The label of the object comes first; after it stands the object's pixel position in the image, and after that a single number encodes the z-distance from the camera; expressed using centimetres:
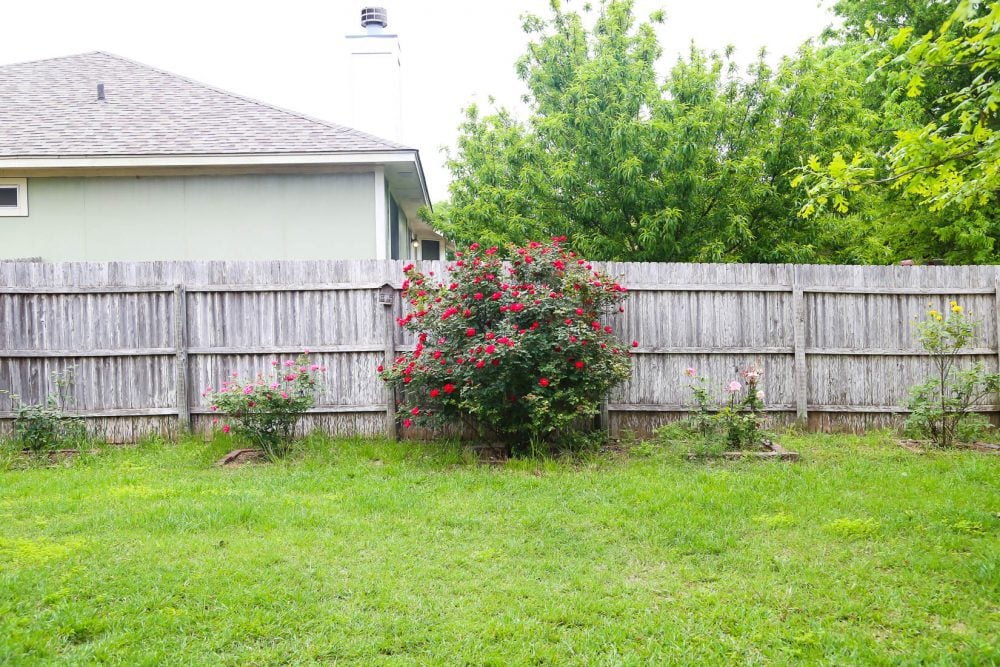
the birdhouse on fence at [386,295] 753
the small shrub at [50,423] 702
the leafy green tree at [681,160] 1019
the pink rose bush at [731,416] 686
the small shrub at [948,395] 713
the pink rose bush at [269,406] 688
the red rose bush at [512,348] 645
